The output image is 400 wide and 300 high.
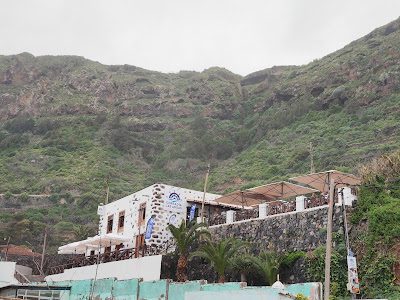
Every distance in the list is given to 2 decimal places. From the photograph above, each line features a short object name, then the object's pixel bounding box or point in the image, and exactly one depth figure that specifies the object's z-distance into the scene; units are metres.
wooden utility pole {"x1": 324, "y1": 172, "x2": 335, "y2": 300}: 16.01
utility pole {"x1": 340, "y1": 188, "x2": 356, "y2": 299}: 20.61
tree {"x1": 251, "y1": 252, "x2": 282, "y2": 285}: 22.25
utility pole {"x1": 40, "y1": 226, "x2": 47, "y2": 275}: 44.75
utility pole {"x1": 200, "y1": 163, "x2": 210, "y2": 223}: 31.10
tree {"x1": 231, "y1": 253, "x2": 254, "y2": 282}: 23.62
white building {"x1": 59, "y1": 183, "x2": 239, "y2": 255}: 31.27
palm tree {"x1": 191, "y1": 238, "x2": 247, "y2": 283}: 24.11
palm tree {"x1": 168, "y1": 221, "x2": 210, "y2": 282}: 26.44
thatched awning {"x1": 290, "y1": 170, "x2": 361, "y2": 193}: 24.58
